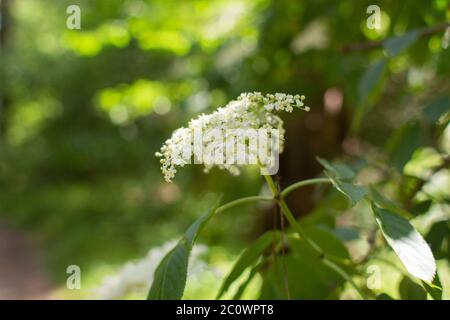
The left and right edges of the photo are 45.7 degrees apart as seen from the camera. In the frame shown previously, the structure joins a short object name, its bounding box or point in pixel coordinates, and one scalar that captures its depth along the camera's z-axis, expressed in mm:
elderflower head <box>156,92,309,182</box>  719
